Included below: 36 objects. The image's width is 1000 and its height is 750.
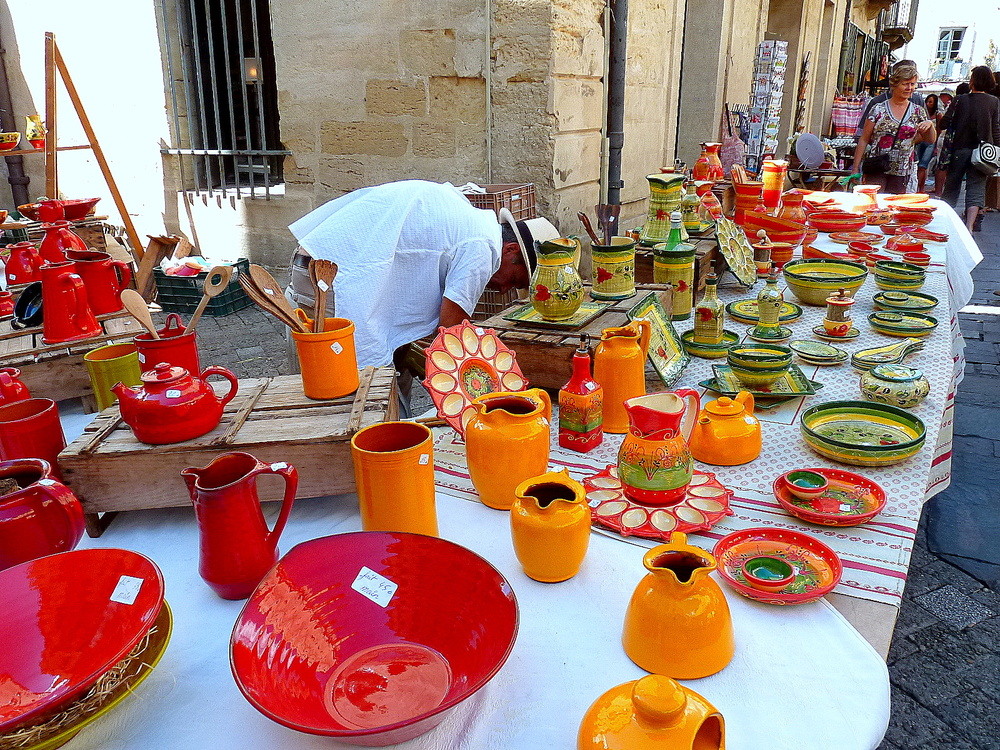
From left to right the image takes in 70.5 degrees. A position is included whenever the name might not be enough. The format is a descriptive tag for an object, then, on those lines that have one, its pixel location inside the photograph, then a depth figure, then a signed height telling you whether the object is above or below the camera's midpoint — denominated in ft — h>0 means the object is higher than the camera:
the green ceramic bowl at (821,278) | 8.59 -1.45
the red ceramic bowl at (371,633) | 2.90 -2.06
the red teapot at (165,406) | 4.15 -1.44
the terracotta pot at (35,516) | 3.45 -1.74
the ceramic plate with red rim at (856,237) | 11.64 -1.27
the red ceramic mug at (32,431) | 4.28 -1.66
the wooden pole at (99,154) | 14.69 -0.10
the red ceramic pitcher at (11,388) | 4.71 -1.54
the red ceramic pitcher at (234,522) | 3.41 -1.74
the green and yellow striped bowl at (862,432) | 4.90 -1.97
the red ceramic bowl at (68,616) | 3.01 -2.01
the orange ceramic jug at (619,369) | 5.38 -1.55
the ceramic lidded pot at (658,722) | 2.48 -1.94
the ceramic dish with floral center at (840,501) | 4.22 -2.06
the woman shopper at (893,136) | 17.72 +0.55
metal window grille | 16.21 +1.35
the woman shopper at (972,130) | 22.08 +0.89
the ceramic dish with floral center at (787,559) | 3.58 -2.12
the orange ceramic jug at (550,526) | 3.60 -1.81
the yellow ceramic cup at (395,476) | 3.67 -1.62
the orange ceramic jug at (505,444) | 4.28 -1.68
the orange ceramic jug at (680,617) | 3.06 -1.92
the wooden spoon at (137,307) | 4.31 -0.95
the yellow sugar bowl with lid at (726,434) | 4.99 -1.88
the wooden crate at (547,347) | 5.93 -1.55
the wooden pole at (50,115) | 13.83 +0.66
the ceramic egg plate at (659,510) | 4.20 -2.08
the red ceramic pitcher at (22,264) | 7.98 -1.25
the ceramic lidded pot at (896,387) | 5.79 -1.80
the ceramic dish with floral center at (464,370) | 5.24 -1.60
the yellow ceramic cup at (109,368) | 5.19 -1.54
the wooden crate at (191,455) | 4.17 -1.72
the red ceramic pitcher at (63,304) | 5.96 -1.26
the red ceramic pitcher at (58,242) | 8.06 -1.04
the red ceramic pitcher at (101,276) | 6.61 -1.15
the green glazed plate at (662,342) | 6.31 -1.67
